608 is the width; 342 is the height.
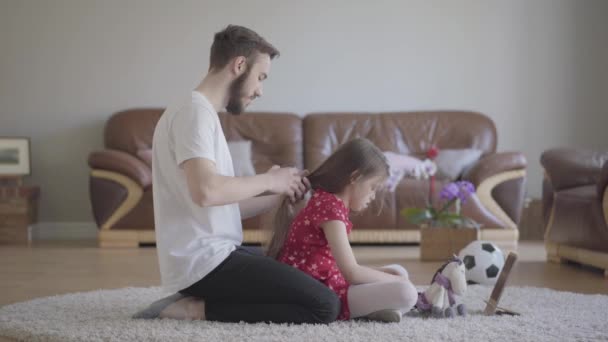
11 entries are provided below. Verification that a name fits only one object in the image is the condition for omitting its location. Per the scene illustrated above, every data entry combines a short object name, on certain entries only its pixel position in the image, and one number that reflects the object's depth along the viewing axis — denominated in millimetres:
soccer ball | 3457
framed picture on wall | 5859
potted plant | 4488
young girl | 2473
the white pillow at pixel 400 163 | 5274
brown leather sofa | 5301
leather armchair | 3949
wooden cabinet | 5664
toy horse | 2592
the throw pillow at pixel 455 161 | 5611
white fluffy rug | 2264
